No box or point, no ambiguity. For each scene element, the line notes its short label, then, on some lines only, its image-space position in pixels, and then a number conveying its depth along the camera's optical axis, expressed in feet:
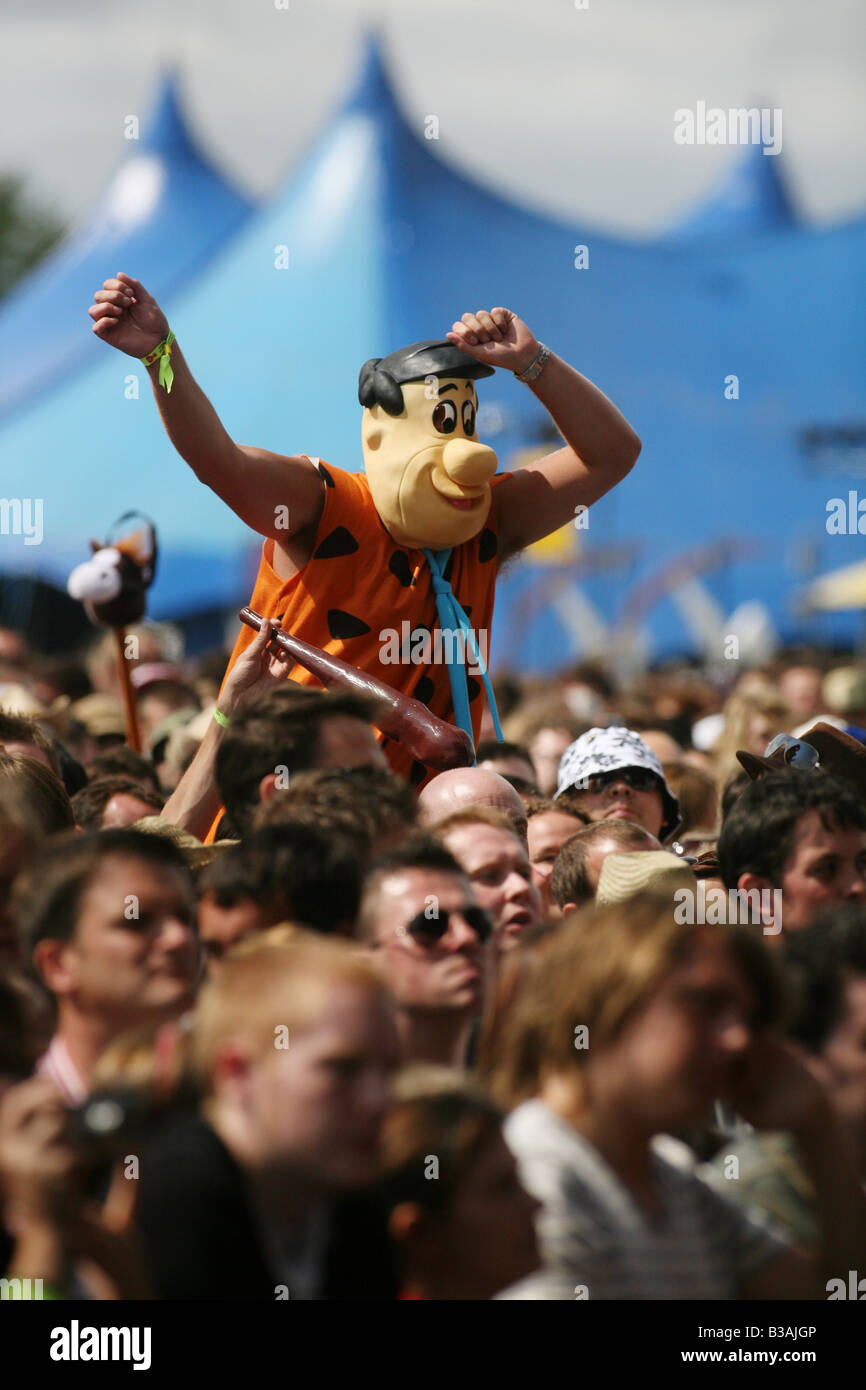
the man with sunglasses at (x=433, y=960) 17.47
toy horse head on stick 37.93
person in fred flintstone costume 27.27
